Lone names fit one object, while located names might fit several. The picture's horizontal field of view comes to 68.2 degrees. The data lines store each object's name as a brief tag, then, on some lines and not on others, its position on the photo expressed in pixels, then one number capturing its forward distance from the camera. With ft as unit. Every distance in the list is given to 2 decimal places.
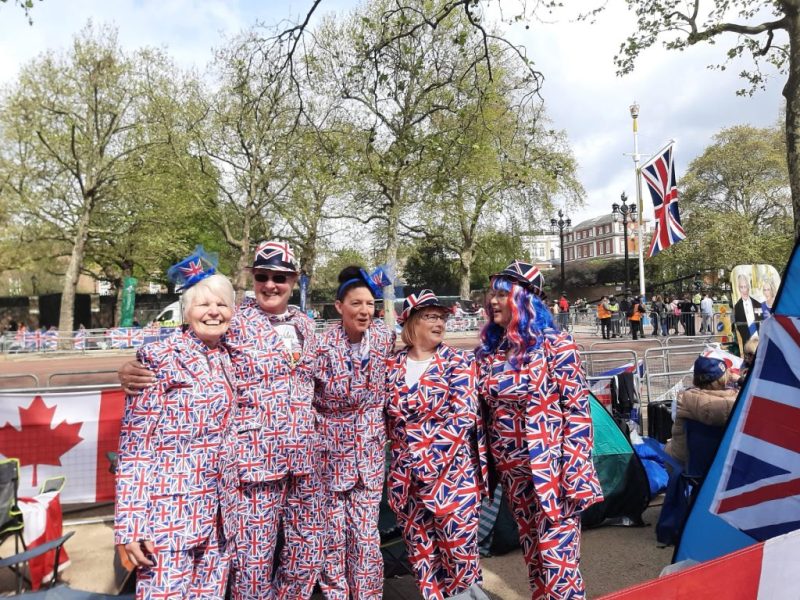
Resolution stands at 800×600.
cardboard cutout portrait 29.14
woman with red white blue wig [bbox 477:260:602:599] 8.75
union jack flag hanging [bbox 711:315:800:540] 8.21
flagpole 74.21
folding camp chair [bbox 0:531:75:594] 10.08
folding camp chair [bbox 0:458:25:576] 11.31
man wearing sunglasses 8.56
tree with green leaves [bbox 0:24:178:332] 80.02
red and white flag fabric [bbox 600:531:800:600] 4.78
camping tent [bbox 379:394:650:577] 14.48
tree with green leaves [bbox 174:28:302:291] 71.10
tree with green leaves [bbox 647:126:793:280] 110.42
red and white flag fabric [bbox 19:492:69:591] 11.91
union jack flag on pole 52.24
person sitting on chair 12.26
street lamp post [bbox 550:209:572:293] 109.50
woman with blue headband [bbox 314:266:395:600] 9.37
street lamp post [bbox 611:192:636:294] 93.80
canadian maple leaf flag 15.55
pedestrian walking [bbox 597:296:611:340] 68.69
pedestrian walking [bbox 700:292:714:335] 62.08
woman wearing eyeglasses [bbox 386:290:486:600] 9.11
